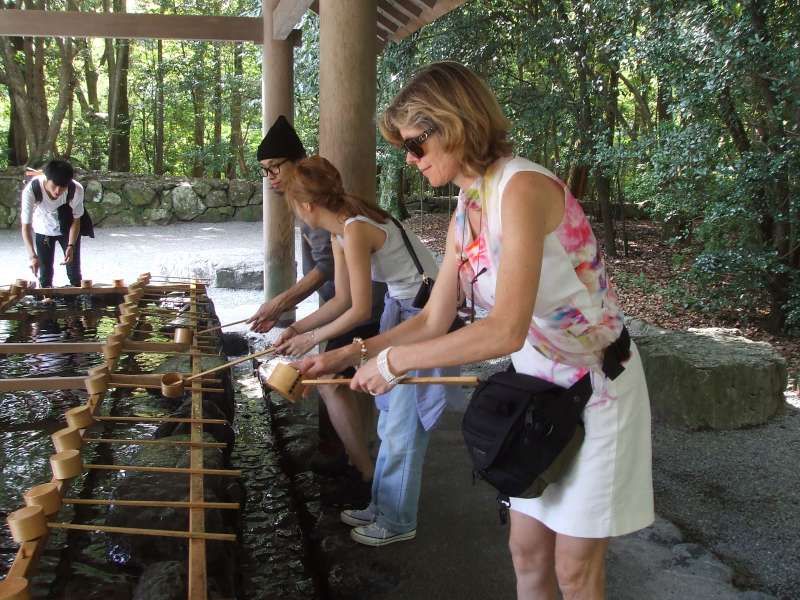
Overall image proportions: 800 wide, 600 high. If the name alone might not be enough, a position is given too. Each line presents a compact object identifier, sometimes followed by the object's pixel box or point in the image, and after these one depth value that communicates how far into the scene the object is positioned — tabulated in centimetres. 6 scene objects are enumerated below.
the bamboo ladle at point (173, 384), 225
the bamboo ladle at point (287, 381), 173
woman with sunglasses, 127
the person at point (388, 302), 234
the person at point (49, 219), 559
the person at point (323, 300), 285
